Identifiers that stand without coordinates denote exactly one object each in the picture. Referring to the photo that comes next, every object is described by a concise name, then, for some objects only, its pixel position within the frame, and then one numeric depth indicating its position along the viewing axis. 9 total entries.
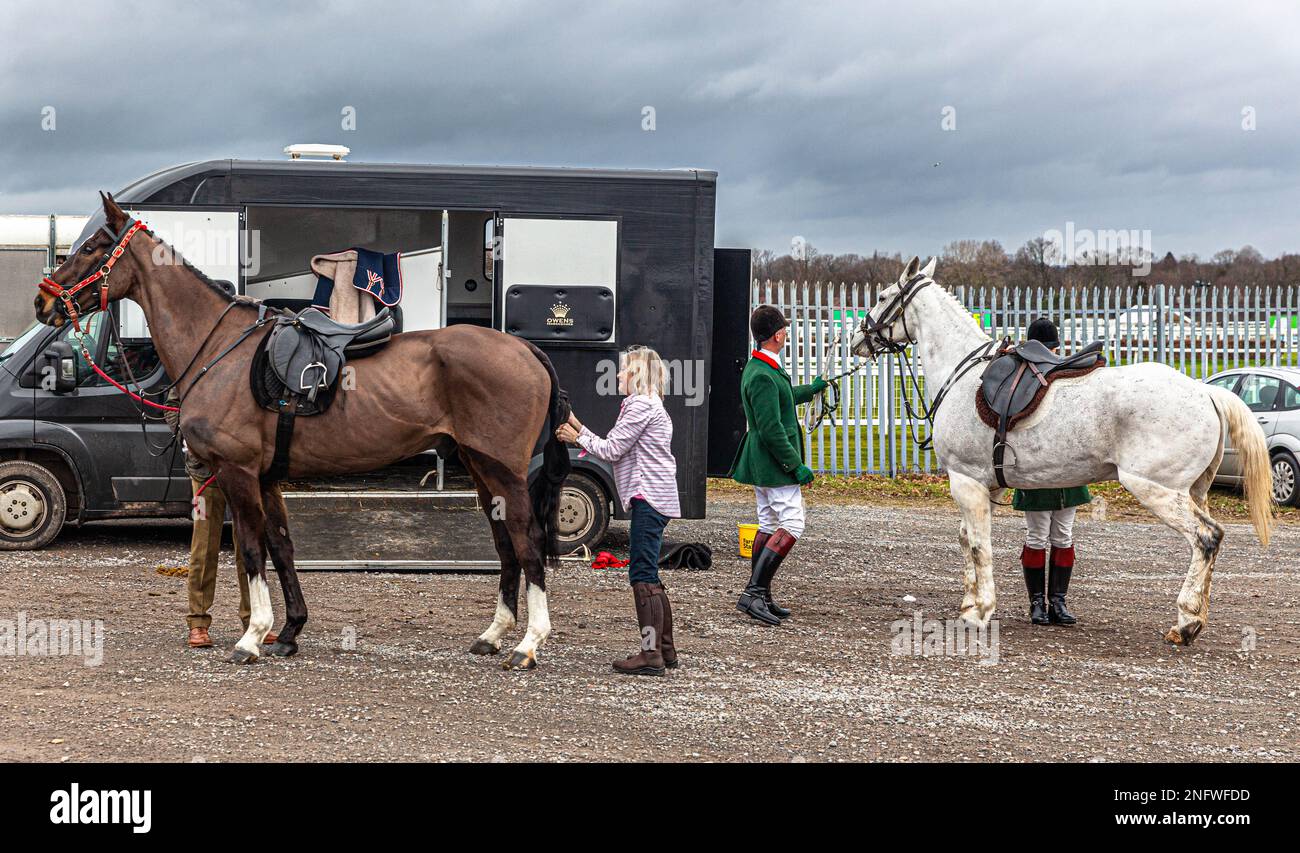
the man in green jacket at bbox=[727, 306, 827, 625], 7.99
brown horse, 6.82
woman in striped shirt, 6.48
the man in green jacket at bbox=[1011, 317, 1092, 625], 8.15
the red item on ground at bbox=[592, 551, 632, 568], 10.20
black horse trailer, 9.80
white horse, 7.38
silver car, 14.65
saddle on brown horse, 6.83
